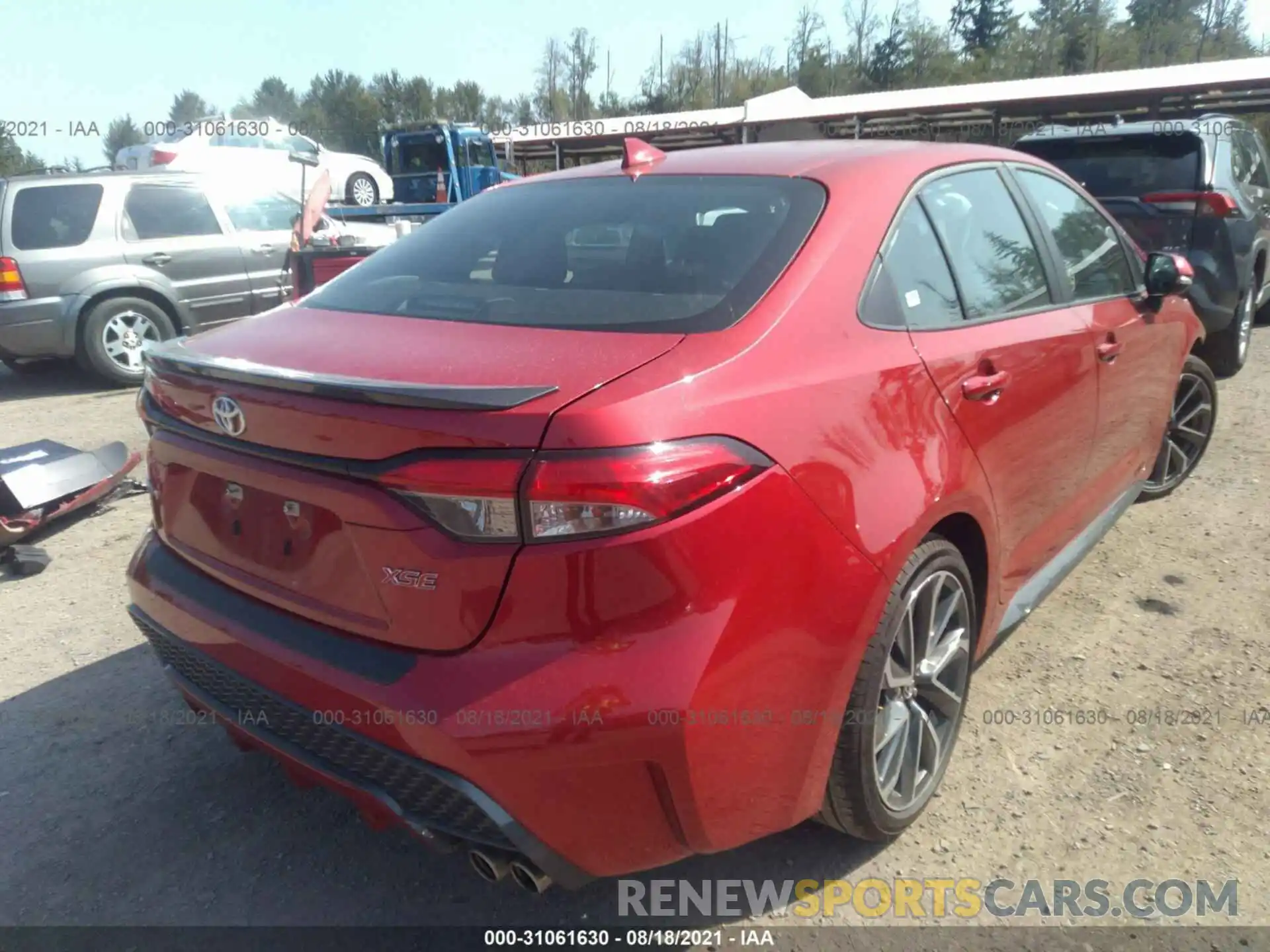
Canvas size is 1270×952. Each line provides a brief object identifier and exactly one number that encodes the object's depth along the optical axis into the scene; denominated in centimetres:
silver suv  741
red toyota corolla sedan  163
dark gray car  625
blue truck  2052
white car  1788
